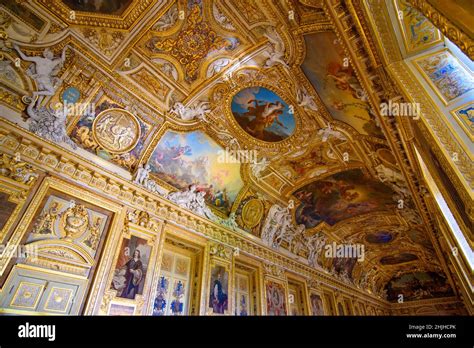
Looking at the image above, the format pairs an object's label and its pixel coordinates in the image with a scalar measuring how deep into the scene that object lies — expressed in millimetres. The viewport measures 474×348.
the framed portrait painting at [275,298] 10172
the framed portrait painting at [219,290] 7986
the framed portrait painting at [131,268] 5928
